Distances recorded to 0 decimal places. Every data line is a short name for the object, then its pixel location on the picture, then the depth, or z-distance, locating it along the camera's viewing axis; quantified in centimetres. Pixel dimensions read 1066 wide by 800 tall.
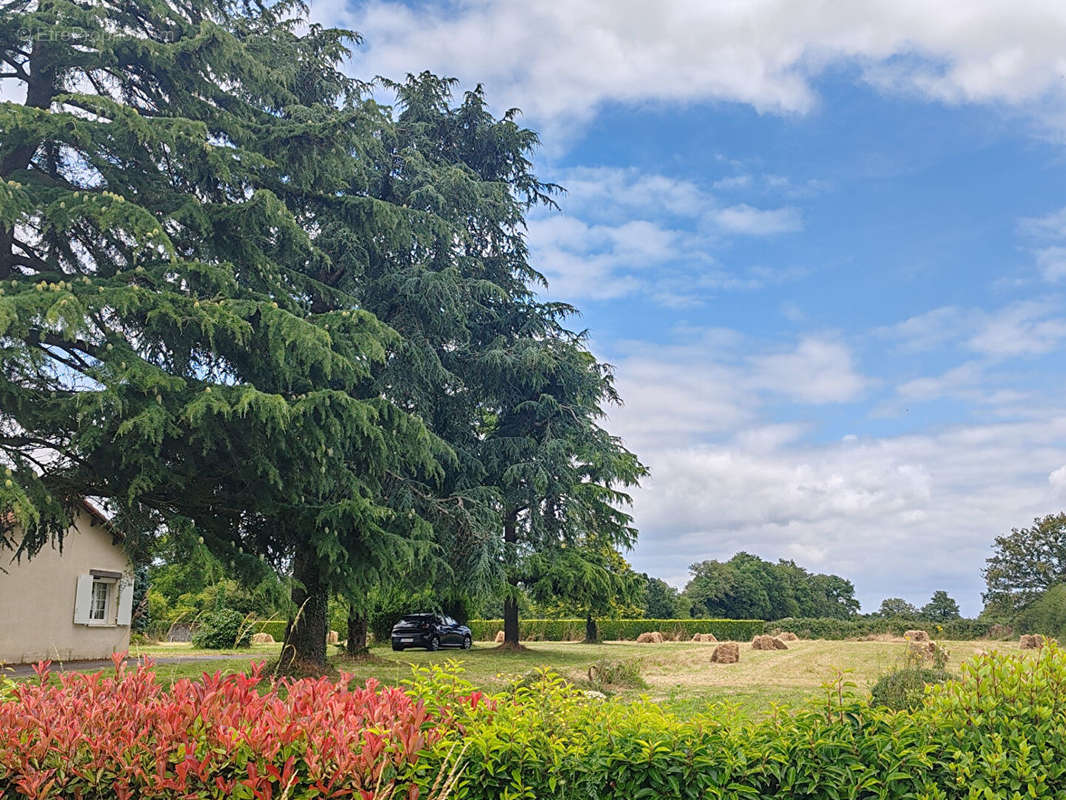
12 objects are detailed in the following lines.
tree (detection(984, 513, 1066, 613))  4272
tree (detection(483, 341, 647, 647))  2250
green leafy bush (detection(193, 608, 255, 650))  2773
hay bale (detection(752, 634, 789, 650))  3198
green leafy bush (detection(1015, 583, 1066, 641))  2892
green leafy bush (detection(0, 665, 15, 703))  391
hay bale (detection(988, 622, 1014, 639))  3579
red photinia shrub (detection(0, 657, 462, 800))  297
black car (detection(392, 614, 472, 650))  2709
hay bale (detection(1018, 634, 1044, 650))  2803
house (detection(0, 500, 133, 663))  1898
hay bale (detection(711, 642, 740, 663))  2466
